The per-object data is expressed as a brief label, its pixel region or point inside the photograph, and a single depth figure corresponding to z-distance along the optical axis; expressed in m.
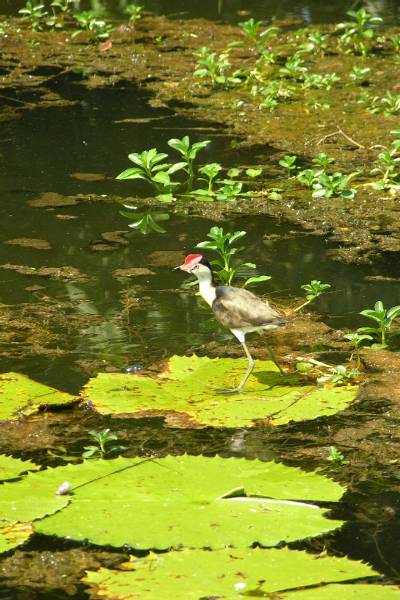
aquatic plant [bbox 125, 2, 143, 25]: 27.78
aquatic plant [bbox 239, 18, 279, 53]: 25.30
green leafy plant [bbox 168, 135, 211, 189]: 17.77
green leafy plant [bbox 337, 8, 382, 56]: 25.36
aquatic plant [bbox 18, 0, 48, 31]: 27.45
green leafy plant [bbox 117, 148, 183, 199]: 17.34
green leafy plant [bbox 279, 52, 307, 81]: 23.42
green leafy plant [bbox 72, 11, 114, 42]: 26.62
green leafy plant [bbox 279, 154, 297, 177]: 18.22
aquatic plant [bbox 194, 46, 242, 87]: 23.34
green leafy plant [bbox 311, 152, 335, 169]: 18.42
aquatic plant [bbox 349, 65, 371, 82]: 23.25
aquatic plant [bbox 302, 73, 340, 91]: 23.09
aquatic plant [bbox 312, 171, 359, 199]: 17.44
